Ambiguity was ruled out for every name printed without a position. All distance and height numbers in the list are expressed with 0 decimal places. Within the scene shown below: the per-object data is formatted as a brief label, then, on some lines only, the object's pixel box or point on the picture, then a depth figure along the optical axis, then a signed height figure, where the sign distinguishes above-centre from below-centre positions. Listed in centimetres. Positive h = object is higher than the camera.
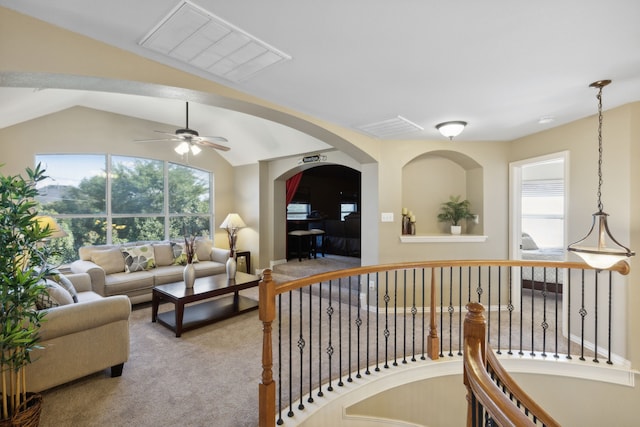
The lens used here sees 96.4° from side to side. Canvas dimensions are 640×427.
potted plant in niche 416 -2
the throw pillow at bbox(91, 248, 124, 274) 419 -71
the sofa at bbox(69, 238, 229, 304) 390 -84
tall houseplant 155 -45
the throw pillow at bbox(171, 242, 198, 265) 484 -74
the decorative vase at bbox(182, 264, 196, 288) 357 -80
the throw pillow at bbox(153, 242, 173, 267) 475 -70
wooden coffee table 326 -122
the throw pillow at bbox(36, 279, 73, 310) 223 -71
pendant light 219 -33
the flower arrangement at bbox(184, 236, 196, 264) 353 -47
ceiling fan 359 +93
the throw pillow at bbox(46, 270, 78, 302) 289 -76
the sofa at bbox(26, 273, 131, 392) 209 -103
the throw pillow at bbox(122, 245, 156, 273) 436 -72
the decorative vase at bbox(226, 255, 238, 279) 399 -79
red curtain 665 +63
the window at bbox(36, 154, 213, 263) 445 +22
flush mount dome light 307 +90
